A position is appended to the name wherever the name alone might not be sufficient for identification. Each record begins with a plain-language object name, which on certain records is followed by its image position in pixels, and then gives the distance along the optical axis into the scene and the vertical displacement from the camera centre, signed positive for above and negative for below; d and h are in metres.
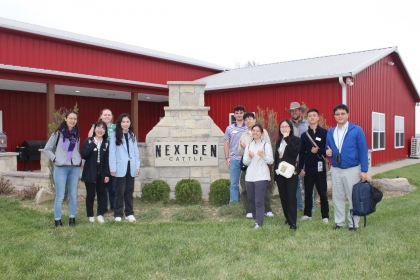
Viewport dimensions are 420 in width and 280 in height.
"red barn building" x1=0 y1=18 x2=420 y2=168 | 11.17 +1.61
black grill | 11.63 -0.38
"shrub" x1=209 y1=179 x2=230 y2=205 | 6.57 -0.99
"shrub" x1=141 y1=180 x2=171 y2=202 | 6.88 -1.00
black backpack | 4.61 -0.77
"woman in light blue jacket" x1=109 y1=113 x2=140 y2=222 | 5.42 -0.37
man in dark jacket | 5.10 -0.30
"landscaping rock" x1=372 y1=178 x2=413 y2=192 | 8.25 -1.09
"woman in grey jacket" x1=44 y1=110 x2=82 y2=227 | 4.98 -0.30
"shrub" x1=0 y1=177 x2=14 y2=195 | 7.75 -1.04
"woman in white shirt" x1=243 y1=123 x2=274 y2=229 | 4.98 -0.43
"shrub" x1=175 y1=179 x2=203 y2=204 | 6.74 -1.00
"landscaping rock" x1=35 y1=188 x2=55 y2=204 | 6.78 -1.06
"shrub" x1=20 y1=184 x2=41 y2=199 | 7.24 -1.05
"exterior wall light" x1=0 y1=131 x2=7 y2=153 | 9.15 -0.10
